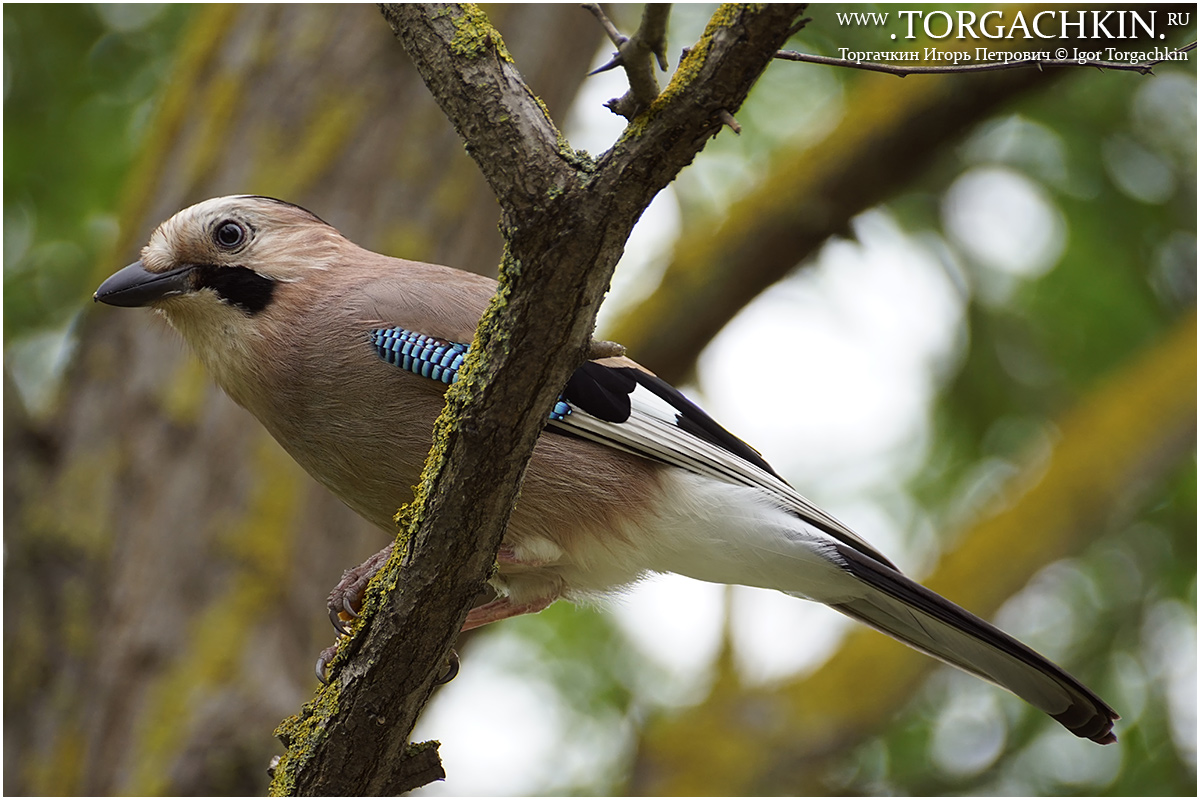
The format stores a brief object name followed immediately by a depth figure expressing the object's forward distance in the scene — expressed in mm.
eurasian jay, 7957
